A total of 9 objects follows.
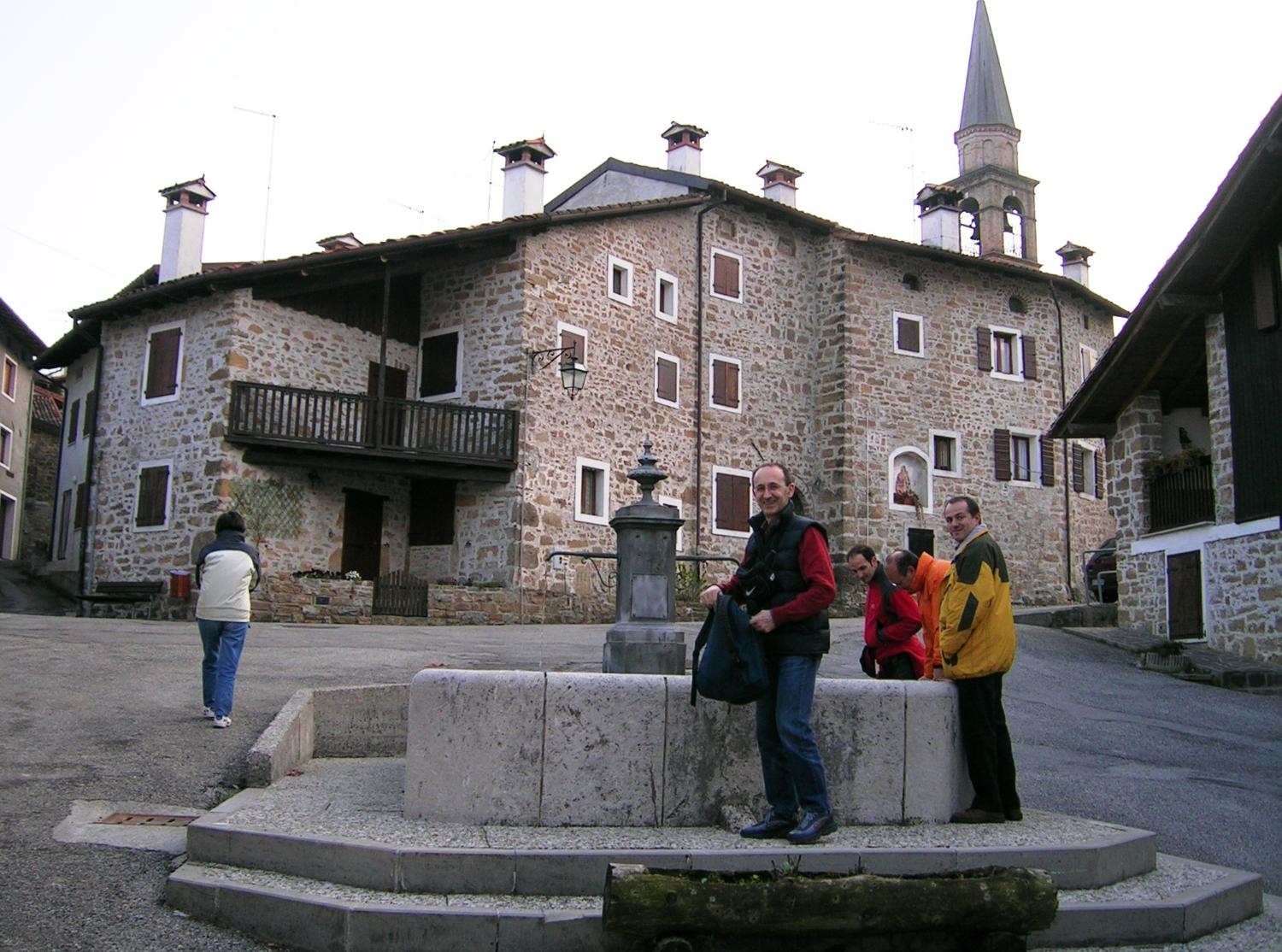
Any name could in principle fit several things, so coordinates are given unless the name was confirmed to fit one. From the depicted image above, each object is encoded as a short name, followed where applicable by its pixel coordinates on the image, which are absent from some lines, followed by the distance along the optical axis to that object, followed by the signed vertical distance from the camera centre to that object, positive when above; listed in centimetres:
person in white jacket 861 -17
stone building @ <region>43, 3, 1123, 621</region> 2209 +435
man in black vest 563 -14
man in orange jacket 699 +18
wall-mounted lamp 2164 +418
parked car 2488 +87
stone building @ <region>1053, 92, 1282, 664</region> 1550 +285
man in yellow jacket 631 -23
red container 2123 +10
